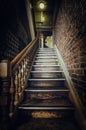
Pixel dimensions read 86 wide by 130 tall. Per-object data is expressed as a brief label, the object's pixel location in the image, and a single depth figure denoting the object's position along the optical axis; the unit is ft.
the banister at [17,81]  5.51
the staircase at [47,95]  6.34
